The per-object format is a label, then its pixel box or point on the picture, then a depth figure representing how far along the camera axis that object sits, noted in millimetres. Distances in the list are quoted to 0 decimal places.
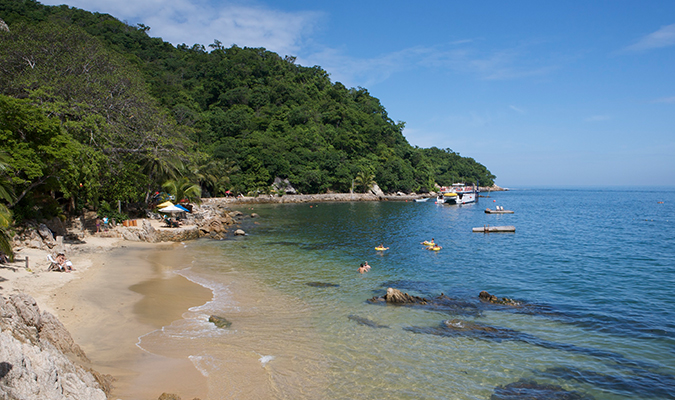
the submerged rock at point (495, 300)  15898
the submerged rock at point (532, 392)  8875
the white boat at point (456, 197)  81319
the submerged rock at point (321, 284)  18234
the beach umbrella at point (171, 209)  31266
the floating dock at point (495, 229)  39719
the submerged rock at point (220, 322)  12379
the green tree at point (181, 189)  38250
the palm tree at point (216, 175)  68319
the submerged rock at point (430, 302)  14969
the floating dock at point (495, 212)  60812
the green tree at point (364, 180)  94312
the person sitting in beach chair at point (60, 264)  16295
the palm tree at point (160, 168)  36297
